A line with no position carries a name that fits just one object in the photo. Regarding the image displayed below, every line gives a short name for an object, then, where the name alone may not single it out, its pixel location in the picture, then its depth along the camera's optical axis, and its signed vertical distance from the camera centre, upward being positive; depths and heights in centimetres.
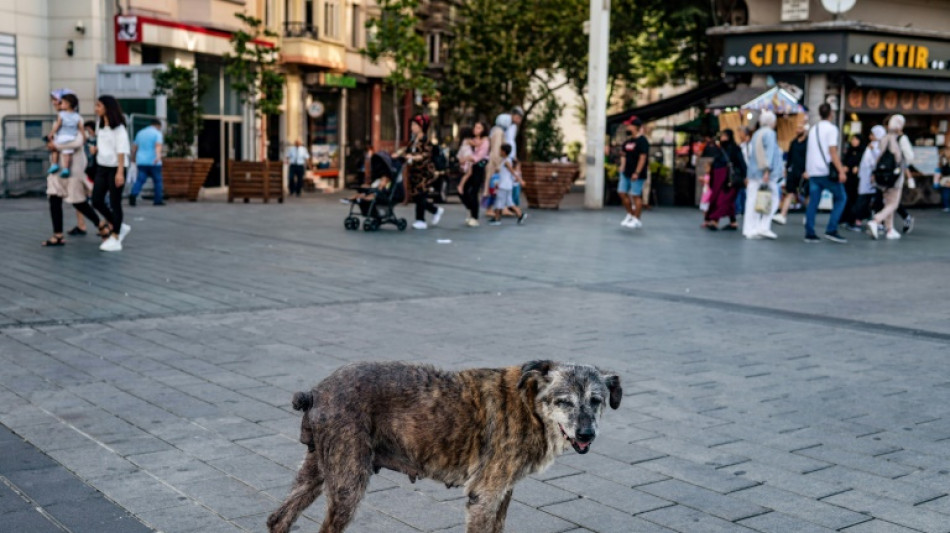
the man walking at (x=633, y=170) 1862 -42
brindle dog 348 -90
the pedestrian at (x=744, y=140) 1844 +13
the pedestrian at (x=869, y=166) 1806 -26
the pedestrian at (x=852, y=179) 1958 -51
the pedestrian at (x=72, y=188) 1343 -65
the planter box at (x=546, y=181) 2431 -82
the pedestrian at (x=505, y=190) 1967 -83
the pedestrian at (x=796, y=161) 1958 -21
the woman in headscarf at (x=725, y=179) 1869 -53
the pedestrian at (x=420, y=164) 1750 -37
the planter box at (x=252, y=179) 2523 -94
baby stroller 1714 -83
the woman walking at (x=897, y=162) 1736 -22
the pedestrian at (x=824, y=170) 1689 -31
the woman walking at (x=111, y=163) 1328 -34
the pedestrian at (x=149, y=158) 2261 -45
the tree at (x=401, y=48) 3194 +268
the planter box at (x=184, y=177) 2477 -90
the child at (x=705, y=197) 2105 -96
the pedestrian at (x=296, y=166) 3250 -79
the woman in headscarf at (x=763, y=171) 1727 -36
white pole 2500 +97
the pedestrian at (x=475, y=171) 1859 -48
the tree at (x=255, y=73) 2877 +172
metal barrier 2467 -67
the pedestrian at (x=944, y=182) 2700 -73
